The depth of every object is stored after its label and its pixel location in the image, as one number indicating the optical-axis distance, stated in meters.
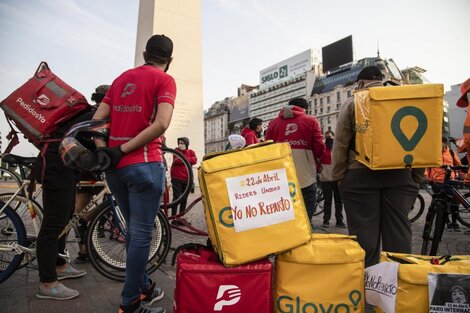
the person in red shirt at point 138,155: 1.95
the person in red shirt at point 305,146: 3.94
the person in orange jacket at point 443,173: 5.12
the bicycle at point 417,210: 6.41
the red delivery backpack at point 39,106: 2.54
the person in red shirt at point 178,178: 5.16
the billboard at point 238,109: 107.50
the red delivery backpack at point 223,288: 1.70
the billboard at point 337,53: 62.72
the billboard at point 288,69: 84.94
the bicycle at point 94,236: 2.70
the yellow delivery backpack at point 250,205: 1.75
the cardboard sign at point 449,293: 1.59
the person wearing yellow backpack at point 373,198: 2.34
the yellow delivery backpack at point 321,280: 1.75
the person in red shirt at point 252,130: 6.05
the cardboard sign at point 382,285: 1.70
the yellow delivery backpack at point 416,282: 1.66
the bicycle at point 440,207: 3.12
